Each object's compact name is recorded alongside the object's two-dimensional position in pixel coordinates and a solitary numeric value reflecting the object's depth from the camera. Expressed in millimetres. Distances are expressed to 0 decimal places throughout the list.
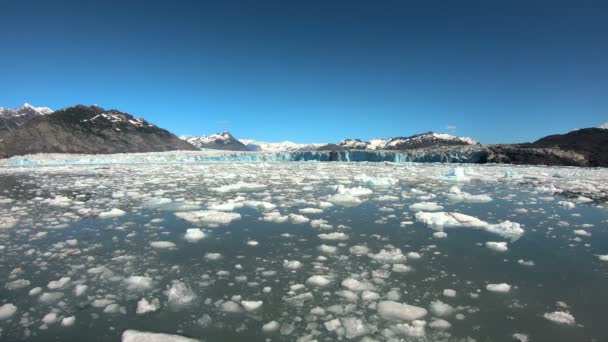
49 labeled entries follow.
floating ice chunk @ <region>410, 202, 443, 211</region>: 6220
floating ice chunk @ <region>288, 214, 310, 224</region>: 5273
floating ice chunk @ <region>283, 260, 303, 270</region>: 3344
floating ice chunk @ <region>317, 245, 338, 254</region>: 3834
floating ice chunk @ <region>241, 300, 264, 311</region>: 2521
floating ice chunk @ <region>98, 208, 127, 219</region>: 5601
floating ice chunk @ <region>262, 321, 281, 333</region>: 2229
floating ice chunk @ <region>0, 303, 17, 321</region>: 2367
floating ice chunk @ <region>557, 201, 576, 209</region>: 6680
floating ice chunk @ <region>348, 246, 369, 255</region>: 3781
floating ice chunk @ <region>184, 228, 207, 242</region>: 4306
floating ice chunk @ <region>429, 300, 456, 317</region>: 2443
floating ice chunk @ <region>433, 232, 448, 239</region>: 4414
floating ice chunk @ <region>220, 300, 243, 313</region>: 2486
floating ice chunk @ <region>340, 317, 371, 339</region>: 2188
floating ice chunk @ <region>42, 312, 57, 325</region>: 2305
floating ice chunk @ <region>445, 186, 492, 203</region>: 7383
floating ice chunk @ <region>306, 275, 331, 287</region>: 2963
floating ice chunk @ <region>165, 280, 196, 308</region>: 2596
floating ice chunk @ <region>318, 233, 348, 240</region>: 4367
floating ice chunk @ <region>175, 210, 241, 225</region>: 5227
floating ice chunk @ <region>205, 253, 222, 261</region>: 3572
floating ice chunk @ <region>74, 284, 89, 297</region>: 2736
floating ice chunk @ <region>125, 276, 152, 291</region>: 2861
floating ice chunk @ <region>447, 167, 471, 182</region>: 11930
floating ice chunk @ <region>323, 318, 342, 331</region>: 2264
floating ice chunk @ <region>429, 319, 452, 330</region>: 2270
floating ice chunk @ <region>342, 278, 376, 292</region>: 2873
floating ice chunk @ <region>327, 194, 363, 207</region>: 6961
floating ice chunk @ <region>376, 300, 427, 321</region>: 2412
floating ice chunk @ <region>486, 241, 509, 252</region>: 3916
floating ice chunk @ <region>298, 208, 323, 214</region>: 6026
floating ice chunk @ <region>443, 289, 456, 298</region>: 2738
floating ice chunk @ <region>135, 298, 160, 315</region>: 2464
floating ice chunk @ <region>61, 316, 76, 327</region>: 2274
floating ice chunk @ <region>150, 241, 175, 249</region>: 3979
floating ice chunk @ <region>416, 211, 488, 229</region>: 5062
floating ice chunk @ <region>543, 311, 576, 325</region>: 2340
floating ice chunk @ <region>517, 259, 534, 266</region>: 3445
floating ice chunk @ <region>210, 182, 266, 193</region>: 8875
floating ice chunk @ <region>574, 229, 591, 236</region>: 4627
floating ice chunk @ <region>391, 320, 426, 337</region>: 2197
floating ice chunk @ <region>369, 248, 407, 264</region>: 3543
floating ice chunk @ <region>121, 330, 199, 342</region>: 2047
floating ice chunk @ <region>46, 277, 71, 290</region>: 2849
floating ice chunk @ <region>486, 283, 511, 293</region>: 2829
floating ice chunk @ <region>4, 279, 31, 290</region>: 2844
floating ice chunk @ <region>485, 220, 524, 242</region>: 4531
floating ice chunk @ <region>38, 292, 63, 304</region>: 2606
